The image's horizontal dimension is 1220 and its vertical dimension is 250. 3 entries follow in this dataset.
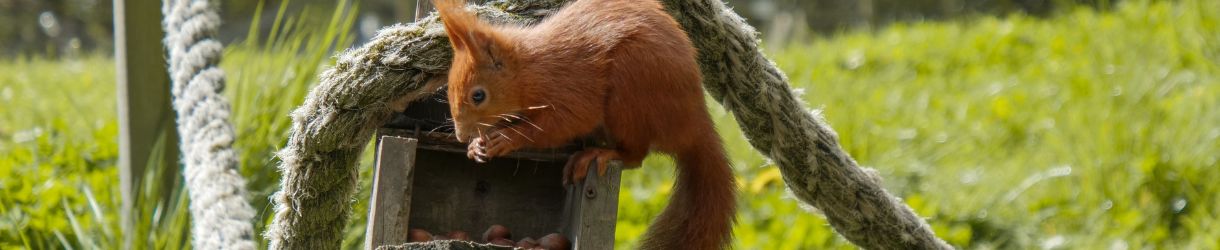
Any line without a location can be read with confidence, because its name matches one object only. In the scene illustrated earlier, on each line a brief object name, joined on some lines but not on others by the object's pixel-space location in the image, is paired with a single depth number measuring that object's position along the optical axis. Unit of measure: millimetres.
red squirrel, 3480
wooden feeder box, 3497
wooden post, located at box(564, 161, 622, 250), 3493
